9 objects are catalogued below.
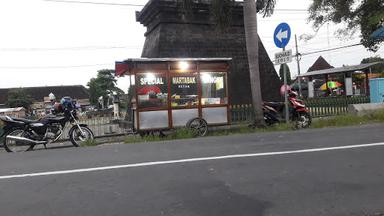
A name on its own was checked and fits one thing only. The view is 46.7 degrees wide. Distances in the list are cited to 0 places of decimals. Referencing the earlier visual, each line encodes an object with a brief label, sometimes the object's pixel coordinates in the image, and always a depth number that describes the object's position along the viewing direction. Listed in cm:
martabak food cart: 1438
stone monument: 2239
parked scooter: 1484
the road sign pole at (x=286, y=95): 1461
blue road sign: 1408
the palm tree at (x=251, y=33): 1518
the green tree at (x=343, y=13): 2738
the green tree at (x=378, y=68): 3809
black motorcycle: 1262
